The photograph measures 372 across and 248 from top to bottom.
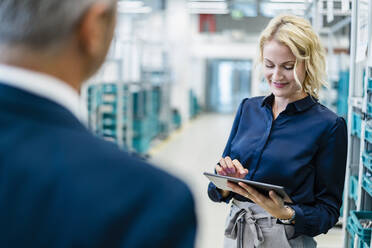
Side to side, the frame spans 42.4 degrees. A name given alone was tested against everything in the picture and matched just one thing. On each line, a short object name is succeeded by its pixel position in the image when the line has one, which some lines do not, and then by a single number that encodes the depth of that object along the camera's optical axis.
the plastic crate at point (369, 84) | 2.45
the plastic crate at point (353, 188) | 2.78
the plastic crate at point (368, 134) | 2.44
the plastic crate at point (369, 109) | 2.47
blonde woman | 1.58
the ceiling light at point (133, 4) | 13.99
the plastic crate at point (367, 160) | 2.38
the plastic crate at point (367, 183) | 2.35
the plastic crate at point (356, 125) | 2.79
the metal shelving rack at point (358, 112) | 2.50
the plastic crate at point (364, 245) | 2.24
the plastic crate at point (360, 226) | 2.23
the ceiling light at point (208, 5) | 14.69
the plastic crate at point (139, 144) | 8.54
